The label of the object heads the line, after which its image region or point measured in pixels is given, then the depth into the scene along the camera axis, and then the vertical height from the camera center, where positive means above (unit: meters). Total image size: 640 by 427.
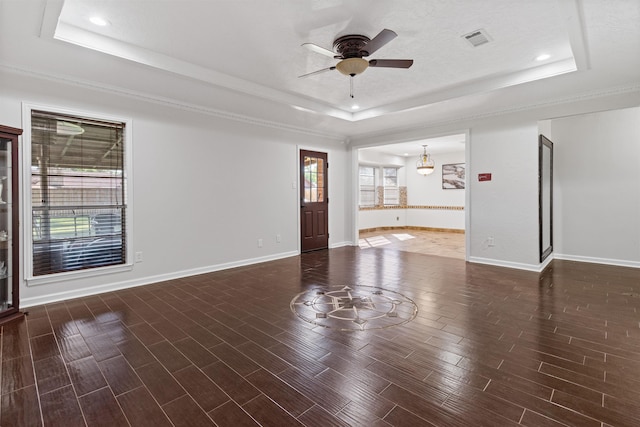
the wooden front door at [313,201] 6.47 +0.24
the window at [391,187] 10.98 +0.89
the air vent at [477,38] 3.00 +1.72
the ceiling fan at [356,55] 2.98 +1.52
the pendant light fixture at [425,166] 9.68 +1.41
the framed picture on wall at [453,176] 10.05 +1.15
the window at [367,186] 10.34 +0.88
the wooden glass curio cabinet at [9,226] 3.06 -0.11
